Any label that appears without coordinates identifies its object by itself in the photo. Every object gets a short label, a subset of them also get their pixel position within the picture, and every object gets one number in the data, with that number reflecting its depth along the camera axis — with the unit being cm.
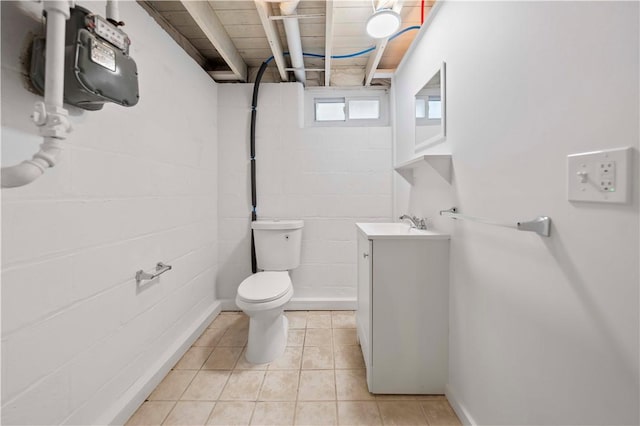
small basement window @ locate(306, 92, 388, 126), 259
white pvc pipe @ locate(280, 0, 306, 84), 152
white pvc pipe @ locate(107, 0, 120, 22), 106
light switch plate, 56
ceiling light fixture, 143
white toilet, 166
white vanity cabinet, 139
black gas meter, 90
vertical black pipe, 239
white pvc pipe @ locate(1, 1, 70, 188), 77
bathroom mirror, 144
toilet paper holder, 139
